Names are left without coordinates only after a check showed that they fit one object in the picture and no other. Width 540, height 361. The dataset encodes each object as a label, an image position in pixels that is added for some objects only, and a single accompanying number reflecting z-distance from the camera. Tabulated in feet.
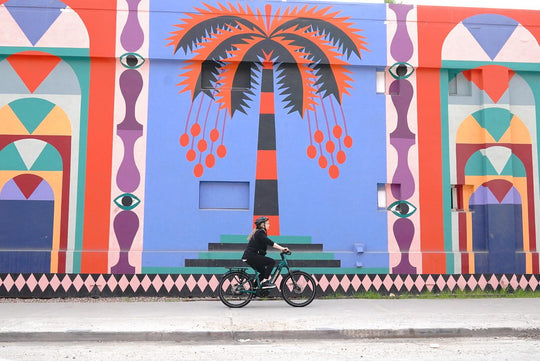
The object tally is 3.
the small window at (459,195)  40.14
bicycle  33.19
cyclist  33.27
